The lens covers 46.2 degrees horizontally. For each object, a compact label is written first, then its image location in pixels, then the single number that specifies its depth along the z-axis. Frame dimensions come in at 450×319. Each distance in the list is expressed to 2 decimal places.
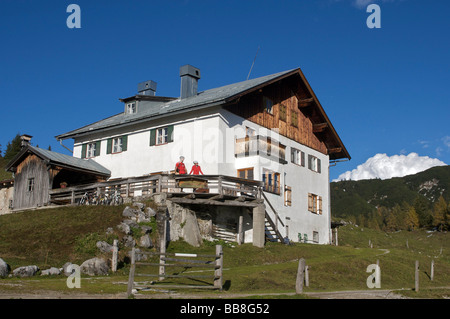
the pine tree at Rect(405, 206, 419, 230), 128.88
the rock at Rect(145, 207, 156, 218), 28.52
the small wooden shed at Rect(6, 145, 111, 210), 36.84
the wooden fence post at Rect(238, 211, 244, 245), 31.50
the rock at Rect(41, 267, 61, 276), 21.06
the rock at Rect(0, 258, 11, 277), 19.91
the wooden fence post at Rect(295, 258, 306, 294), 16.59
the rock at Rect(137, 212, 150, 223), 28.06
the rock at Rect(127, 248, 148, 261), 24.55
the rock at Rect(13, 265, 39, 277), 20.50
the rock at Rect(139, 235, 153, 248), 26.47
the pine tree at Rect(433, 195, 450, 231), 112.56
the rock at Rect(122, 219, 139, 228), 27.21
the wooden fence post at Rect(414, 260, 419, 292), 20.58
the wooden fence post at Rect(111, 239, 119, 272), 22.78
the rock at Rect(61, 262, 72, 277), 21.55
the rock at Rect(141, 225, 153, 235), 27.18
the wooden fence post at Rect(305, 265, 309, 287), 21.05
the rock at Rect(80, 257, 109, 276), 22.02
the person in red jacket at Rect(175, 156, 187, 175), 33.00
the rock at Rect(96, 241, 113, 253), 24.20
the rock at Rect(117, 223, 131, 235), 26.33
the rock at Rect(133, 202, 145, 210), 28.78
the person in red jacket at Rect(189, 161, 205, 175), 32.26
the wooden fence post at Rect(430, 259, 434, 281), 26.92
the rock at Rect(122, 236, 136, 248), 25.60
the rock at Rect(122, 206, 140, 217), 28.17
